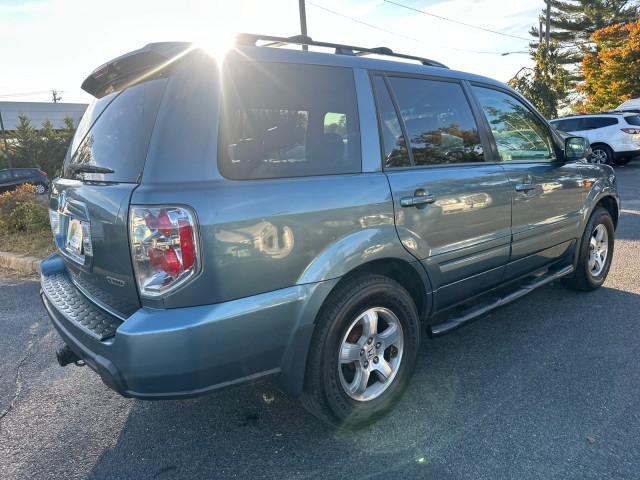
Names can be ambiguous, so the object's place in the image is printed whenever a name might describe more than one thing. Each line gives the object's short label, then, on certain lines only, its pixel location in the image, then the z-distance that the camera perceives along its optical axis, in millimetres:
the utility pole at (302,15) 13305
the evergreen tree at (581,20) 37500
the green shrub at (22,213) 7551
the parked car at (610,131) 14109
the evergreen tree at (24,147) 27938
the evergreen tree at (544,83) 20891
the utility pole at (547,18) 24619
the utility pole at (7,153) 24747
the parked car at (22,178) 20406
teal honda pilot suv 1954
